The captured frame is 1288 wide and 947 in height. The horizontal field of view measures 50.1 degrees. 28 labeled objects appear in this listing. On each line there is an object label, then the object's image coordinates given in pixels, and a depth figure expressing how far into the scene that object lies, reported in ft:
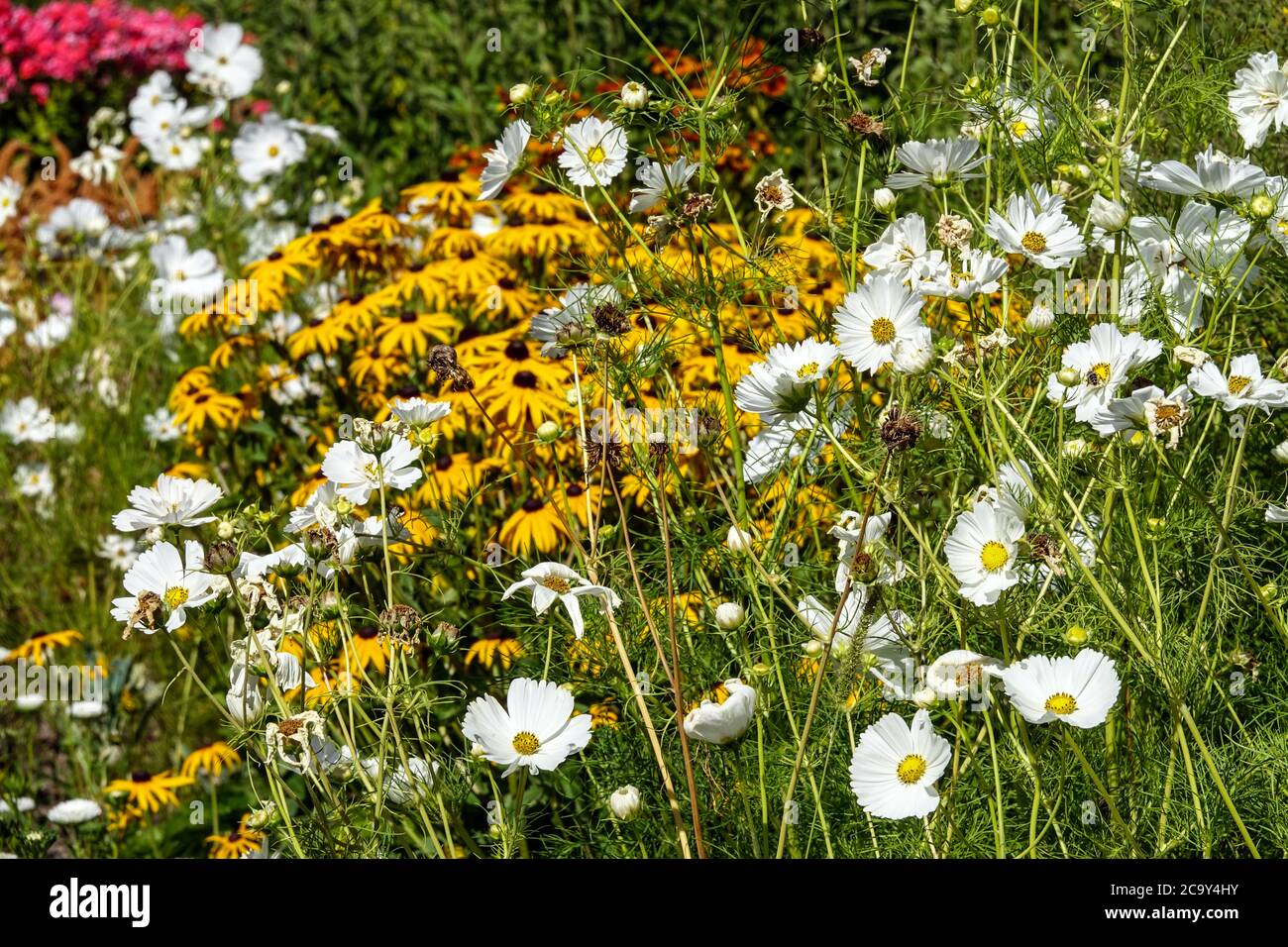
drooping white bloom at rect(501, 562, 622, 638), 5.40
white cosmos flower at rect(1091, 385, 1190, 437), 5.20
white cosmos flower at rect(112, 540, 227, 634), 5.66
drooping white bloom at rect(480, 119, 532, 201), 6.37
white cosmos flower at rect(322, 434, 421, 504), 6.13
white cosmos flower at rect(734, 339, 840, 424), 5.64
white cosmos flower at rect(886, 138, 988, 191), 6.23
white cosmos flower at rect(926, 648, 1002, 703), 5.07
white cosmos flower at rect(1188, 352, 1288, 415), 5.45
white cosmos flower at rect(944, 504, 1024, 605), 5.07
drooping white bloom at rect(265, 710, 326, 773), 5.29
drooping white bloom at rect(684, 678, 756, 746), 4.93
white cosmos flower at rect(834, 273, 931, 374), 5.53
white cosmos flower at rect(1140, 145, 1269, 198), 6.05
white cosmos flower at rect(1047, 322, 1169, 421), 5.52
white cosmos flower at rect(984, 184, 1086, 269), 5.92
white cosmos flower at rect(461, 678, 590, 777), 5.13
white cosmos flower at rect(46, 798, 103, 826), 8.87
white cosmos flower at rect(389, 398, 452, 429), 6.15
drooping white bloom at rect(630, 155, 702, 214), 6.31
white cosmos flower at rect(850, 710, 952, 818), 5.08
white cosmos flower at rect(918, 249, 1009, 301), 5.68
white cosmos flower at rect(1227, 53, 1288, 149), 6.32
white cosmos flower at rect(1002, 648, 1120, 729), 4.84
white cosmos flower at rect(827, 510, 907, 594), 5.20
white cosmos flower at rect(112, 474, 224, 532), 5.96
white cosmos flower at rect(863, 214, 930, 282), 6.08
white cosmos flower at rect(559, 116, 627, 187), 6.72
